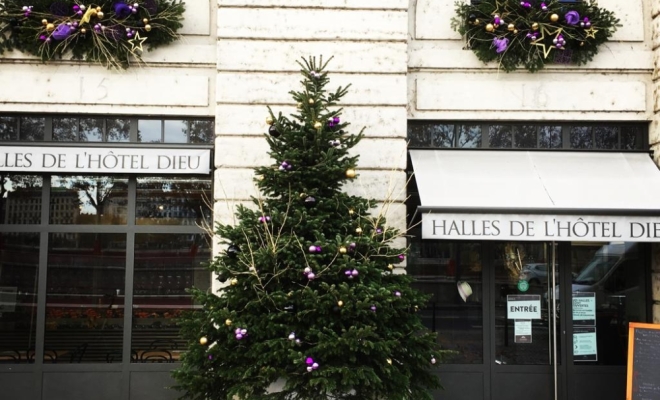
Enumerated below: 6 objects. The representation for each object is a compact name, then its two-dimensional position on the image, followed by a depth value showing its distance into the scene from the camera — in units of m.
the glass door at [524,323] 7.20
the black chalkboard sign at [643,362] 6.39
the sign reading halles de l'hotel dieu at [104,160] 6.86
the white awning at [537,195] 6.28
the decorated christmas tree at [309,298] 5.10
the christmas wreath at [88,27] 6.85
